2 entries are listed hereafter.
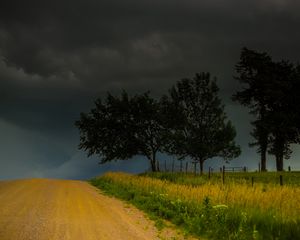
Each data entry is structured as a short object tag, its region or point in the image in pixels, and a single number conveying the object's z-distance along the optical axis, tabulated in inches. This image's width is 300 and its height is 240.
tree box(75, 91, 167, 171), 2886.3
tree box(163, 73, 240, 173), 2839.6
